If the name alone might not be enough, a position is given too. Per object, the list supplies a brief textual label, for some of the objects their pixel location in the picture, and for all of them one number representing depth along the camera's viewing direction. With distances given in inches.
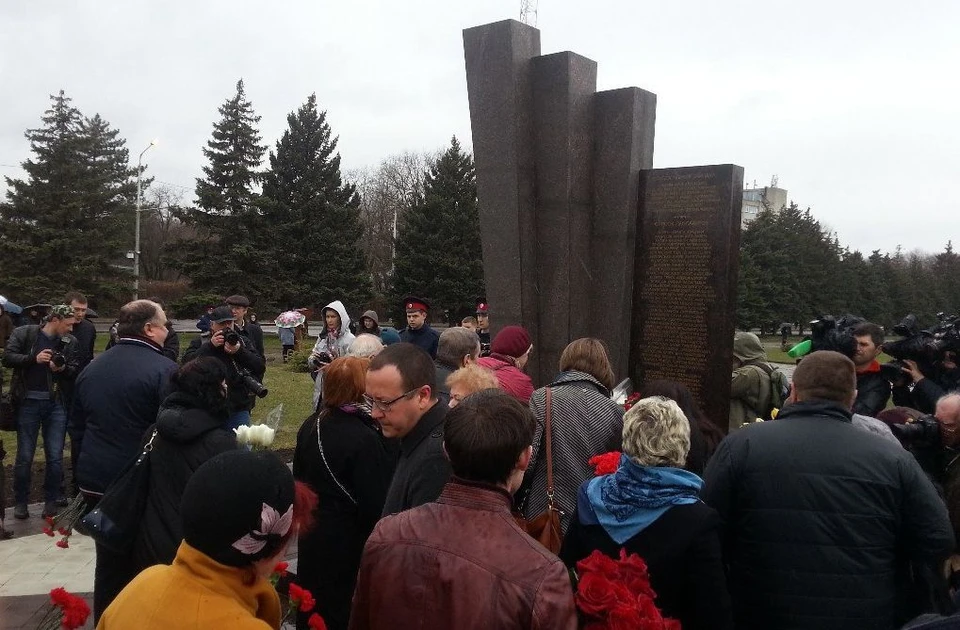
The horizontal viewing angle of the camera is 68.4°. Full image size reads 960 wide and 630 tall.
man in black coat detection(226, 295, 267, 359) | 318.1
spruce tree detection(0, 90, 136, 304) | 1109.7
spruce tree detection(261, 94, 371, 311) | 1309.1
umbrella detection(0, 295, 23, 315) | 318.8
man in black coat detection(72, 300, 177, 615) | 161.9
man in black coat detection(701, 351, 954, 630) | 100.4
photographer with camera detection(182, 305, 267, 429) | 243.3
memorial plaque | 242.7
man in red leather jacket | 67.3
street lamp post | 1177.3
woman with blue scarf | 89.7
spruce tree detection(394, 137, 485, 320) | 1353.3
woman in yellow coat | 61.8
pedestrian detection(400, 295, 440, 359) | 306.3
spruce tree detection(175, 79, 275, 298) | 1250.6
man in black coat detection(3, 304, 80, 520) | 252.5
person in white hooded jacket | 307.0
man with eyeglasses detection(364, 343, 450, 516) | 109.8
